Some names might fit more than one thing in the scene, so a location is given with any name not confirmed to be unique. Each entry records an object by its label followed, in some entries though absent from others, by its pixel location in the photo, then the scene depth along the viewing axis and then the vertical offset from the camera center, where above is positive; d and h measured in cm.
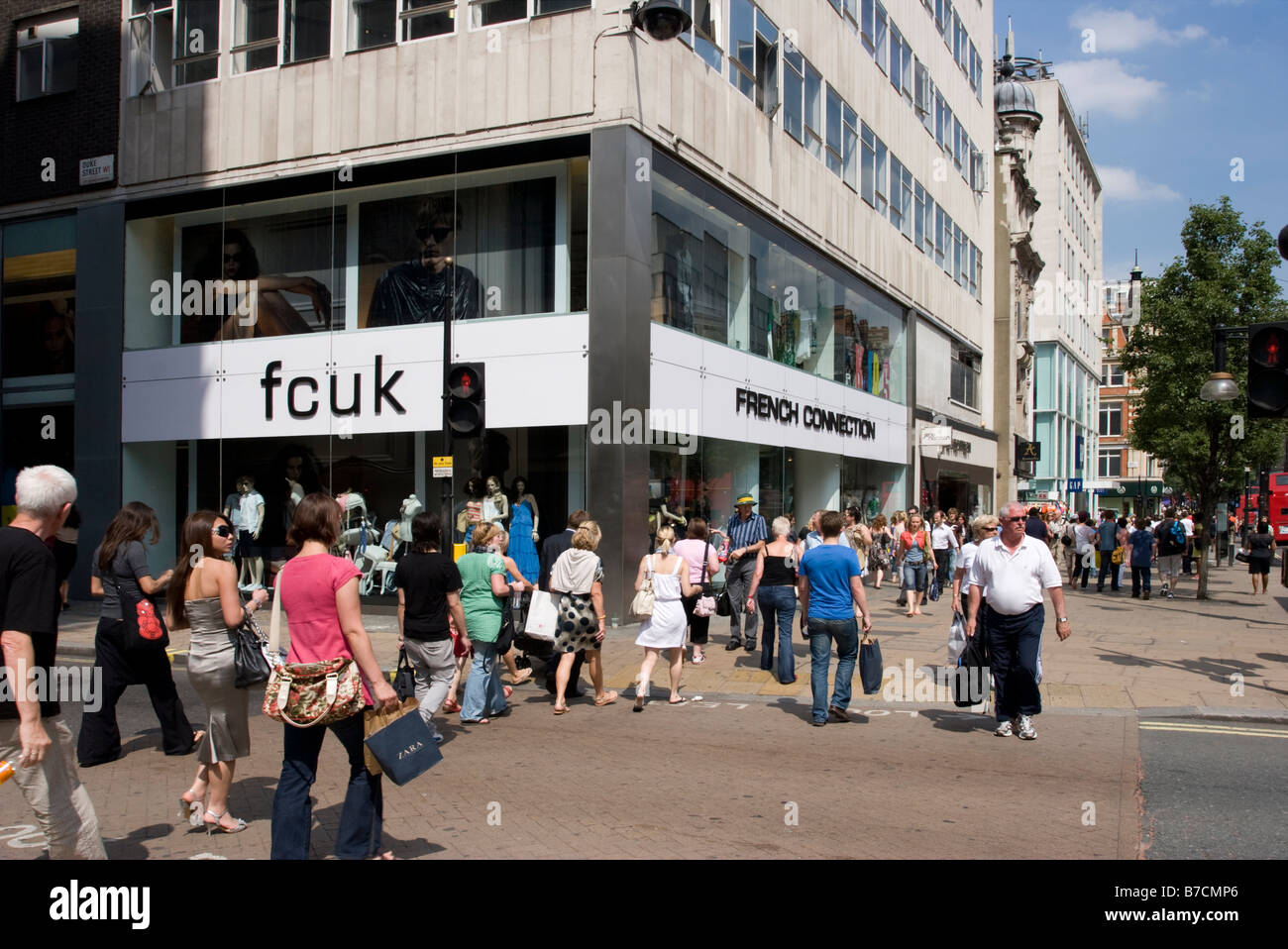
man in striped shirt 1333 -78
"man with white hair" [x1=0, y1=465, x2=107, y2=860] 405 -71
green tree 2227 +359
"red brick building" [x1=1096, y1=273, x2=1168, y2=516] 7994 +444
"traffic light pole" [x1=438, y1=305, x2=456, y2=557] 1214 +8
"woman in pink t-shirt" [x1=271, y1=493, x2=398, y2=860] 467 -70
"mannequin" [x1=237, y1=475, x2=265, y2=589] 1784 -62
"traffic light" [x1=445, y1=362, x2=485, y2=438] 1181 +106
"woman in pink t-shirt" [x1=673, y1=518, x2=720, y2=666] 1228 -75
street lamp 1284 +139
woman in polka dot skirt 936 -91
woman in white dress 966 -111
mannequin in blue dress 1552 -53
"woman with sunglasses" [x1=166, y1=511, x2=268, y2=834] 576 -88
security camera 1307 +597
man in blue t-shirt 895 -95
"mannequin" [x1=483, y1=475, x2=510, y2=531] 1579 -13
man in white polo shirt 821 -90
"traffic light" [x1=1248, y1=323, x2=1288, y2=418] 898 +108
